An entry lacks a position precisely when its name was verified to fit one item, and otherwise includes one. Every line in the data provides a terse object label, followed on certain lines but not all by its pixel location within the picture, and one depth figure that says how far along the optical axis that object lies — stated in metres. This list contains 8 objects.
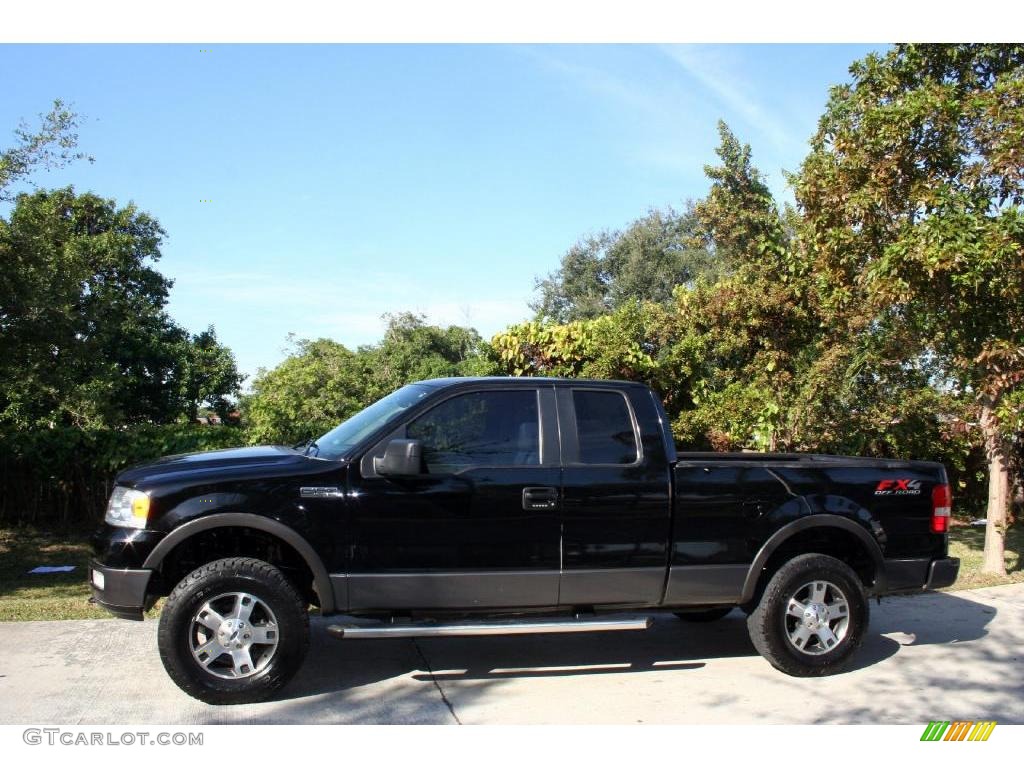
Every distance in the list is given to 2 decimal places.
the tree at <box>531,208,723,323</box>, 34.50
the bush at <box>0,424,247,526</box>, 11.73
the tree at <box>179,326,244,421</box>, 22.09
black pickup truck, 5.27
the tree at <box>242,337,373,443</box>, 11.01
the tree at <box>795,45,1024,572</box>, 8.46
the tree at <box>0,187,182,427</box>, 9.10
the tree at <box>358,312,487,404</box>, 12.78
